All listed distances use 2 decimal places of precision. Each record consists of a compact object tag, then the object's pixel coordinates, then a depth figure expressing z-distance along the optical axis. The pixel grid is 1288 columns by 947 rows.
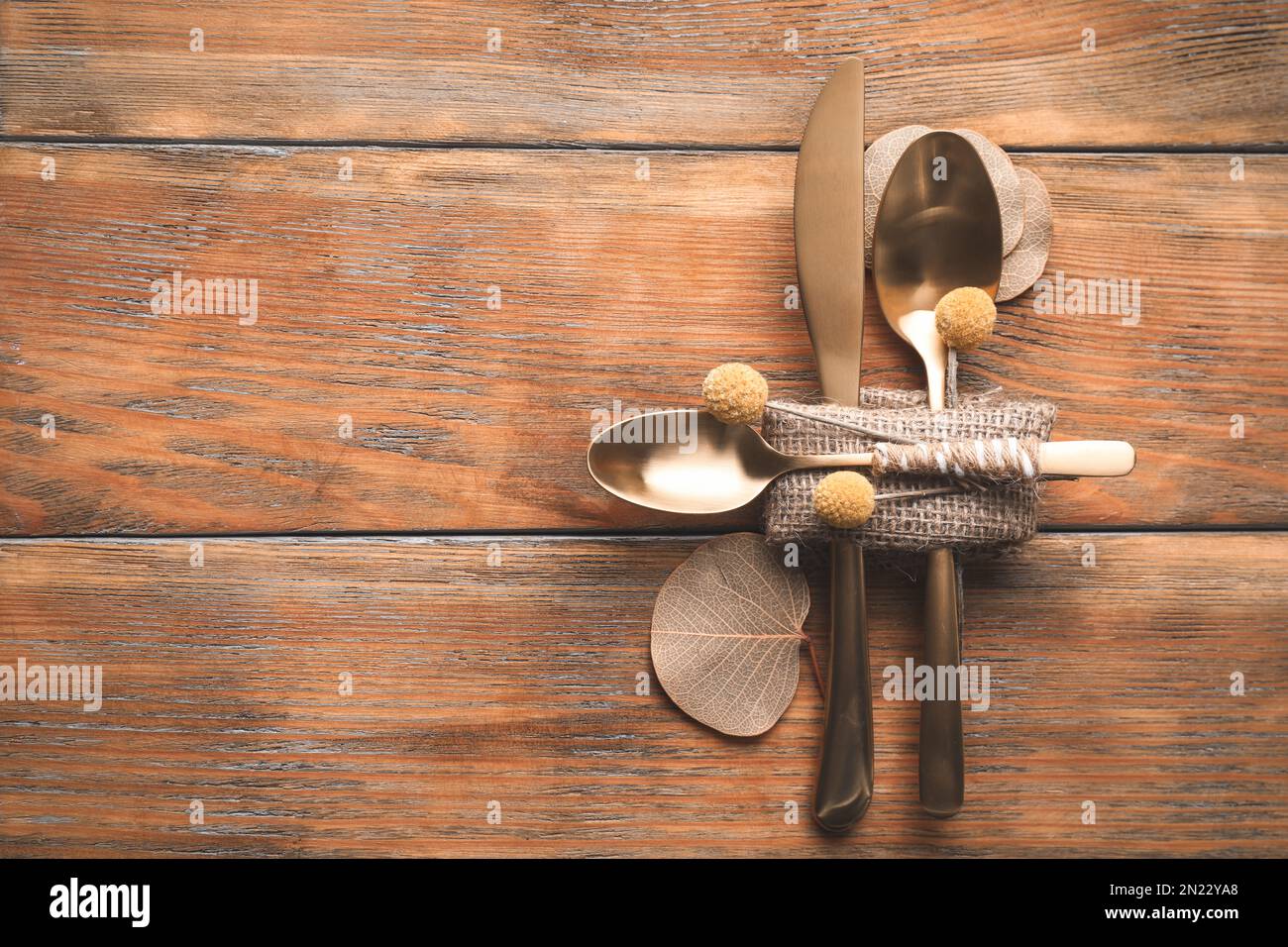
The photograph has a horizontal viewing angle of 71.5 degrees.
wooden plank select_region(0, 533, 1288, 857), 0.56
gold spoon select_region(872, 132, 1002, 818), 0.53
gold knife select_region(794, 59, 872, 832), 0.54
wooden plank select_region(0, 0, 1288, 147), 0.58
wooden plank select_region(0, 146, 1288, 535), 0.58
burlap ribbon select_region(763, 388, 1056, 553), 0.52
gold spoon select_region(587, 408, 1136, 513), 0.54
